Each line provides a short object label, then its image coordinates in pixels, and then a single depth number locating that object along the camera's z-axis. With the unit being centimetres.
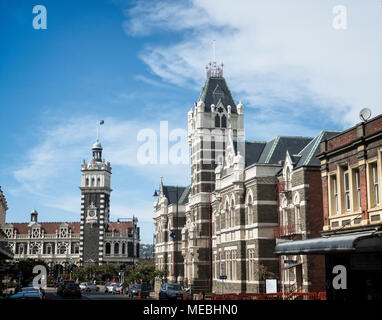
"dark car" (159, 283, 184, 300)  4650
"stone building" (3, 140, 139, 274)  12800
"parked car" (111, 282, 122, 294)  7301
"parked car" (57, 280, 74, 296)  5926
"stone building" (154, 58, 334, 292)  4850
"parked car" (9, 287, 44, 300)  2847
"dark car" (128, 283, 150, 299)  5591
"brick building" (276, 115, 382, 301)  2855
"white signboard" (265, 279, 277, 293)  4205
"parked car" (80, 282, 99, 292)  8375
